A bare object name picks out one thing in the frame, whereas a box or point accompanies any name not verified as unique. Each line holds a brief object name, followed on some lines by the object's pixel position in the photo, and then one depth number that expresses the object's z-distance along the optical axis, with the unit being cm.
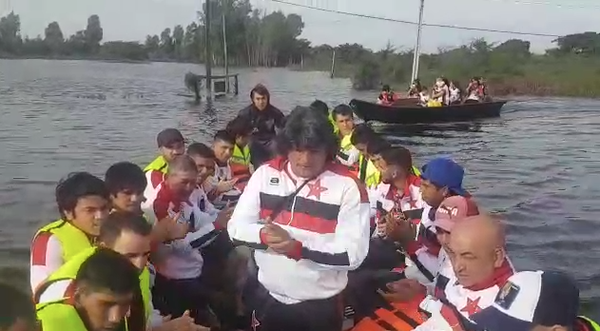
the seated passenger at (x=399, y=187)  528
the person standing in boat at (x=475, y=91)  2696
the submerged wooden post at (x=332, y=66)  5226
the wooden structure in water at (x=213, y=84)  3491
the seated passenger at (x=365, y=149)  611
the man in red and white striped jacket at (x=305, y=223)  309
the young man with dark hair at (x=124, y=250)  265
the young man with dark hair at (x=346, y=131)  739
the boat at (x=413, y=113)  2328
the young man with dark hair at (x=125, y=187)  380
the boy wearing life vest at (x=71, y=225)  323
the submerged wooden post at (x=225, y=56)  3549
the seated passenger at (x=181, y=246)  430
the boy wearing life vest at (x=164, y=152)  462
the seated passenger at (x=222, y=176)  603
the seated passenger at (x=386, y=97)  2412
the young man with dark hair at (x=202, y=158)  505
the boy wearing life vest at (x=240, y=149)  657
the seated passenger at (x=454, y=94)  2586
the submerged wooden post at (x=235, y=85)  3512
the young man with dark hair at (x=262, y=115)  733
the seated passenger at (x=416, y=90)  2664
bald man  276
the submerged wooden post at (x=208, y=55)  3381
